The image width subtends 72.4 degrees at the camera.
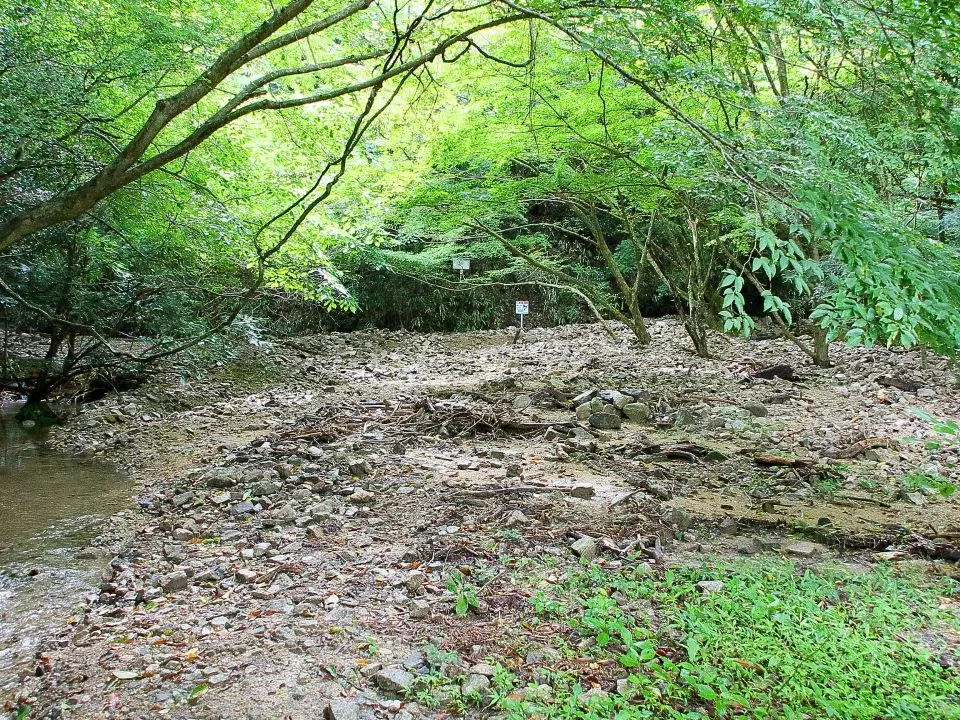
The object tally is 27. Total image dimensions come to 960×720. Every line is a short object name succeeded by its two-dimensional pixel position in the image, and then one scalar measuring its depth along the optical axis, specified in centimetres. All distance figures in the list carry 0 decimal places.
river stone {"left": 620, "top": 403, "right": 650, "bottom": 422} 695
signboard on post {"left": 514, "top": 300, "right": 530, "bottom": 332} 1405
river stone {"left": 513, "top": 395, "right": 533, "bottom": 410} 748
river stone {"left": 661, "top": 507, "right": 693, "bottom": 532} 409
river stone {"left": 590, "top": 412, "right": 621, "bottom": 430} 666
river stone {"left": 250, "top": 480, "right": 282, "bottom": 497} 502
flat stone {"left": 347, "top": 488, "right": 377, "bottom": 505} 479
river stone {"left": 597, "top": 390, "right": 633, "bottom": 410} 722
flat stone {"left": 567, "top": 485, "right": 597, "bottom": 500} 460
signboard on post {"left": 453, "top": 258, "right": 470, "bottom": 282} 1371
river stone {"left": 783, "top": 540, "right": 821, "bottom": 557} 369
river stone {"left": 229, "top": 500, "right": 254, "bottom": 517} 466
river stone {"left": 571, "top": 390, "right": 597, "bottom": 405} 739
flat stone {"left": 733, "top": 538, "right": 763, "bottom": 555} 372
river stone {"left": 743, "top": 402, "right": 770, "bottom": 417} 686
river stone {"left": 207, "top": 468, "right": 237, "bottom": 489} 528
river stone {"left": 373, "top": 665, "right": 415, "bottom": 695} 257
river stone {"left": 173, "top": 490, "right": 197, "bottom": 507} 502
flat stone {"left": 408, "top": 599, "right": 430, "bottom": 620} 312
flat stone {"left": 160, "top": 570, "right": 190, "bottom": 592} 355
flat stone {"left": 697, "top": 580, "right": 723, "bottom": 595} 323
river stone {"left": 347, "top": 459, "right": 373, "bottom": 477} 541
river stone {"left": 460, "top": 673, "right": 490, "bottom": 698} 253
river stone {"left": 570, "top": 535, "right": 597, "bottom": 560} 369
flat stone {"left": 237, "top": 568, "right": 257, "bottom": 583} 359
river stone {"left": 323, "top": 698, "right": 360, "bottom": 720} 242
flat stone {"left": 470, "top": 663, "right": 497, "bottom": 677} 265
